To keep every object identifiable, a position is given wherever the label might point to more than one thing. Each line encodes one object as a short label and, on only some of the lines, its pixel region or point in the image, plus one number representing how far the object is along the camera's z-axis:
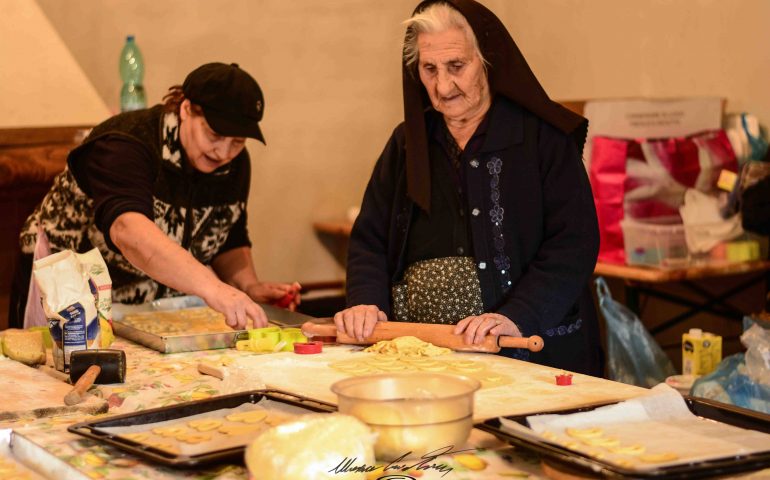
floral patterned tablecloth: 1.61
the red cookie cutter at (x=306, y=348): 2.56
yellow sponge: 2.51
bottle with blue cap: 5.23
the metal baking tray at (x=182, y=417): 1.58
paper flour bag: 2.41
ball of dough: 1.42
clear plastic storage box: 4.60
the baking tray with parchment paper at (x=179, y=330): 2.65
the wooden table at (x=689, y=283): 4.46
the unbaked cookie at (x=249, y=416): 1.83
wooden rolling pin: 2.40
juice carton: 4.05
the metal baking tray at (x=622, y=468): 1.45
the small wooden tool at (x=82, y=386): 2.06
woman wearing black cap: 2.89
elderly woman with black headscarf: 2.75
